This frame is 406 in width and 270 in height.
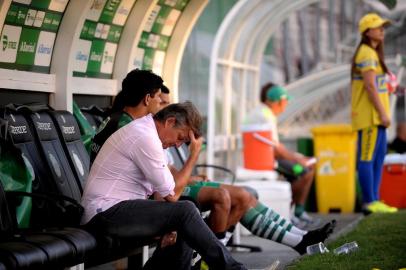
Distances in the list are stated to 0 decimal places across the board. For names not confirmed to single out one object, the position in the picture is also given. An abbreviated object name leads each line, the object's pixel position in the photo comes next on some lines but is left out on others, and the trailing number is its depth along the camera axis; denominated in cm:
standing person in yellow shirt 2412
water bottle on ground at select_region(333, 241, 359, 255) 1683
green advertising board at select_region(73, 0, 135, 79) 1847
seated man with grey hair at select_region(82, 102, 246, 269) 1346
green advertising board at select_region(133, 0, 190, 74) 2074
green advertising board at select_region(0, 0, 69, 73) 1580
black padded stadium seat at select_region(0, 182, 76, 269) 1112
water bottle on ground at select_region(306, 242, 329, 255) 1698
